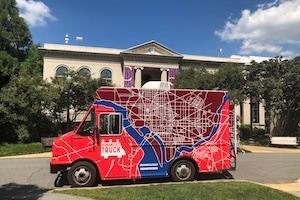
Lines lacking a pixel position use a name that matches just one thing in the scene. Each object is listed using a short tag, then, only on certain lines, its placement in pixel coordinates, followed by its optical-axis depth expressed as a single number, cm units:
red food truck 681
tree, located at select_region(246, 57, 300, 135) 1928
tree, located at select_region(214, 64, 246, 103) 2117
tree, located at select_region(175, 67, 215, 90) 2167
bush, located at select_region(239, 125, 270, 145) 2017
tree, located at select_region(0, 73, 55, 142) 1612
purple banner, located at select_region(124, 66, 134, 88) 2971
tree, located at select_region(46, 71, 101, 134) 1947
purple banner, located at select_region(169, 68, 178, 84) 2996
